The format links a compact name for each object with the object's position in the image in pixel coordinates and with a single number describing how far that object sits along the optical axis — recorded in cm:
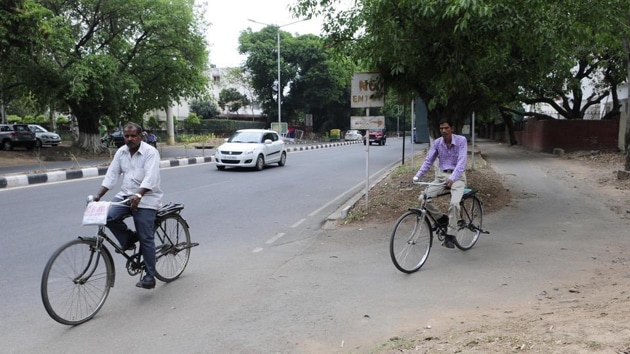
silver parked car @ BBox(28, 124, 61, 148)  3275
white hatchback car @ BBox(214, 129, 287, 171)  1722
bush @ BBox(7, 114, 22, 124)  5109
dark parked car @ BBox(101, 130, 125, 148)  3234
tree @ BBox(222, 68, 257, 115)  5886
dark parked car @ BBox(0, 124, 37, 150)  2719
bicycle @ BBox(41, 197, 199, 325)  398
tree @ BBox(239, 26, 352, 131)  4803
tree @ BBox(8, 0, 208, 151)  2138
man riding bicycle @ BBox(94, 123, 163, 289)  453
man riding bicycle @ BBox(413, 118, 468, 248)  583
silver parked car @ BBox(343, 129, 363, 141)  5598
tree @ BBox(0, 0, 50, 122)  1702
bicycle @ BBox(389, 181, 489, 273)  536
